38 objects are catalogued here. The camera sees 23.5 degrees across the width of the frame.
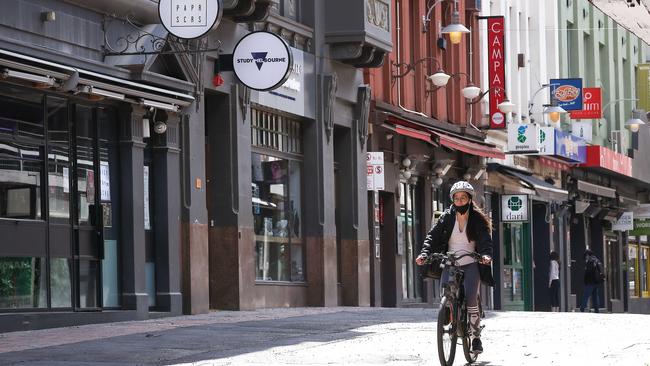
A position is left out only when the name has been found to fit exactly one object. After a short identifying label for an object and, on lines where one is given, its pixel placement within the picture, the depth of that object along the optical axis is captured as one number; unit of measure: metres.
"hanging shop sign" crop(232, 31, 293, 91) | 23.52
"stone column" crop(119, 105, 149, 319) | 21.44
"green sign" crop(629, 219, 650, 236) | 58.01
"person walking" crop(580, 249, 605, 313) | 44.09
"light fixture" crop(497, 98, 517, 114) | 38.06
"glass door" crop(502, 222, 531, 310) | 43.34
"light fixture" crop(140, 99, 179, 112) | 21.02
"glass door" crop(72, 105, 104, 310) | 20.61
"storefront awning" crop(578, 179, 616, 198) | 49.56
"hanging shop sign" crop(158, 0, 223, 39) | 21.00
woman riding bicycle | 14.26
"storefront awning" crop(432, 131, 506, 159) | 33.60
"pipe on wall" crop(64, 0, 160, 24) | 20.45
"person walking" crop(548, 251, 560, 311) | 43.25
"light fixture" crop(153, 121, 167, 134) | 22.17
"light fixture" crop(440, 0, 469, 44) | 32.66
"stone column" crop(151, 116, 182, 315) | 22.50
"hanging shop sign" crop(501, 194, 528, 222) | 41.69
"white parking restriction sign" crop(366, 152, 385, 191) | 31.64
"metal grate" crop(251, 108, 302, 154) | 26.80
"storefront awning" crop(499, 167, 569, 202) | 41.72
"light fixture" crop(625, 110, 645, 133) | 53.25
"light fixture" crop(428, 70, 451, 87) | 33.75
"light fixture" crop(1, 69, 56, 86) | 17.73
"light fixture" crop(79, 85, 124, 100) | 19.53
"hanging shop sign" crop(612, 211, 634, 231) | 55.51
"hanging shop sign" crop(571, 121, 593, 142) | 50.59
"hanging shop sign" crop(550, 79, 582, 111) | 45.81
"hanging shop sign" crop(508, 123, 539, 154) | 41.50
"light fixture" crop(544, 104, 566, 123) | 42.56
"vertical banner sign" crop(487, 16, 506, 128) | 40.19
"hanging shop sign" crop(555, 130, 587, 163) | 44.95
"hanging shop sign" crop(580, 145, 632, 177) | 49.44
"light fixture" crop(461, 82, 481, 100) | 36.19
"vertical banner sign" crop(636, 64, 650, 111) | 58.50
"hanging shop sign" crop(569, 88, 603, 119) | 48.91
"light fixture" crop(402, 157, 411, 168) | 34.12
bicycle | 13.52
